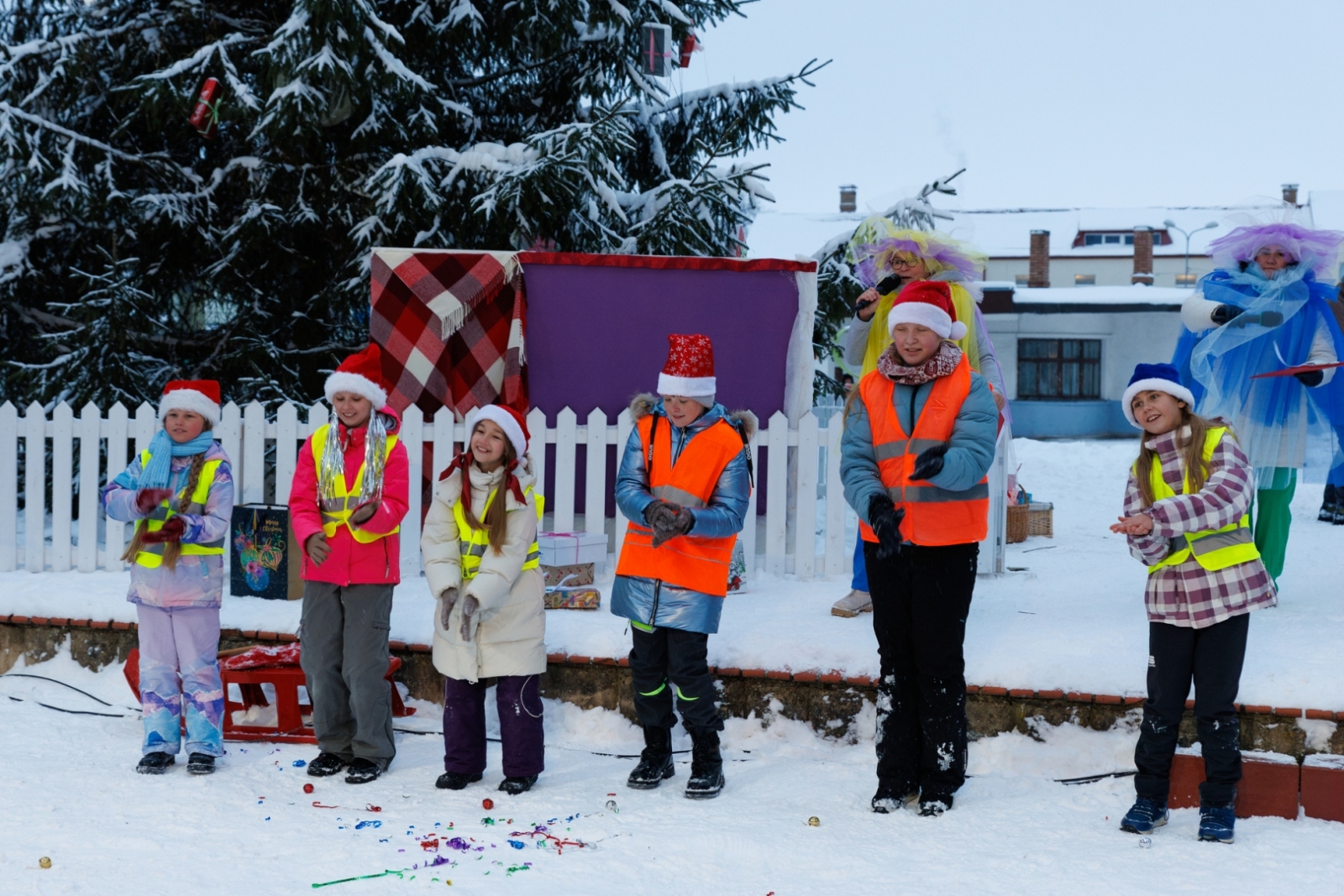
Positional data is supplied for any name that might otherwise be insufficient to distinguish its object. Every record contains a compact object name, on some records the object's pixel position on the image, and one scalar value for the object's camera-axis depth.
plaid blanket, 6.72
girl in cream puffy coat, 4.33
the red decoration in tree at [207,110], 8.21
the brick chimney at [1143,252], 33.00
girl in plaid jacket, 3.82
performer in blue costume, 5.31
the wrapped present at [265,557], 5.98
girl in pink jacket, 4.47
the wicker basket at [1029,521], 8.13
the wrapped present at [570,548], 5.83
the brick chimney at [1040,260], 33.41
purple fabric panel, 6.86
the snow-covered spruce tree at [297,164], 8.21
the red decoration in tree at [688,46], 9.48
